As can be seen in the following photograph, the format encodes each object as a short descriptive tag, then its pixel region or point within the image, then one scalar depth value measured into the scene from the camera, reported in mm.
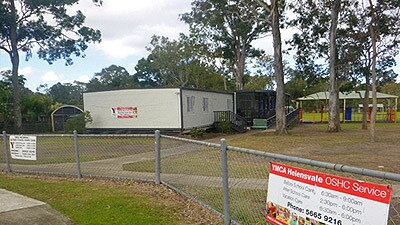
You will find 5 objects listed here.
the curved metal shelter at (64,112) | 36453
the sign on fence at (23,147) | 9148
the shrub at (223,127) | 26219
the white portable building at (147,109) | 21953
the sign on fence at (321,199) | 2365
